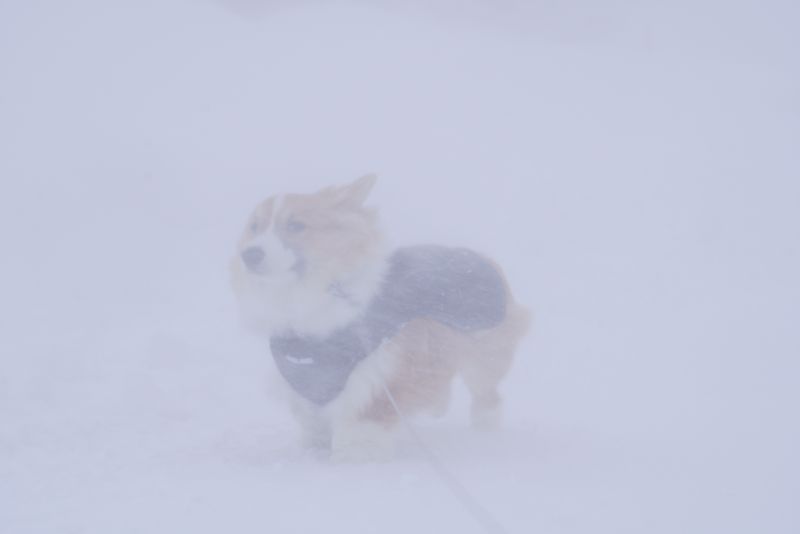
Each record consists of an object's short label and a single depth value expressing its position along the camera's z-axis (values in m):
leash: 4.84
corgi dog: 6.96
